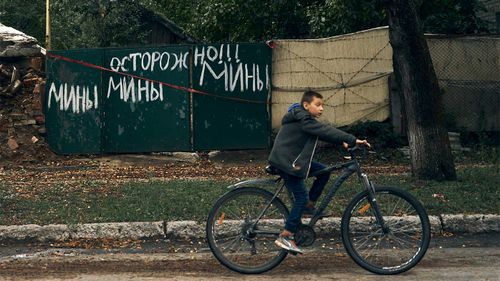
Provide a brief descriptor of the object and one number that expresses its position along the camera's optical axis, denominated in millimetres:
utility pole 25597
